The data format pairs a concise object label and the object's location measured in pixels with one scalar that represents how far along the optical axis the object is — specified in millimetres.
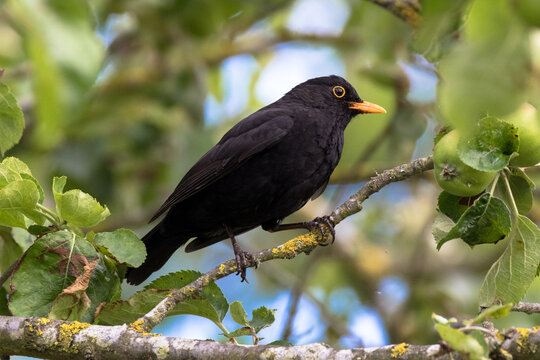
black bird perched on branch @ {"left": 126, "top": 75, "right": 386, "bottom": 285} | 9086
